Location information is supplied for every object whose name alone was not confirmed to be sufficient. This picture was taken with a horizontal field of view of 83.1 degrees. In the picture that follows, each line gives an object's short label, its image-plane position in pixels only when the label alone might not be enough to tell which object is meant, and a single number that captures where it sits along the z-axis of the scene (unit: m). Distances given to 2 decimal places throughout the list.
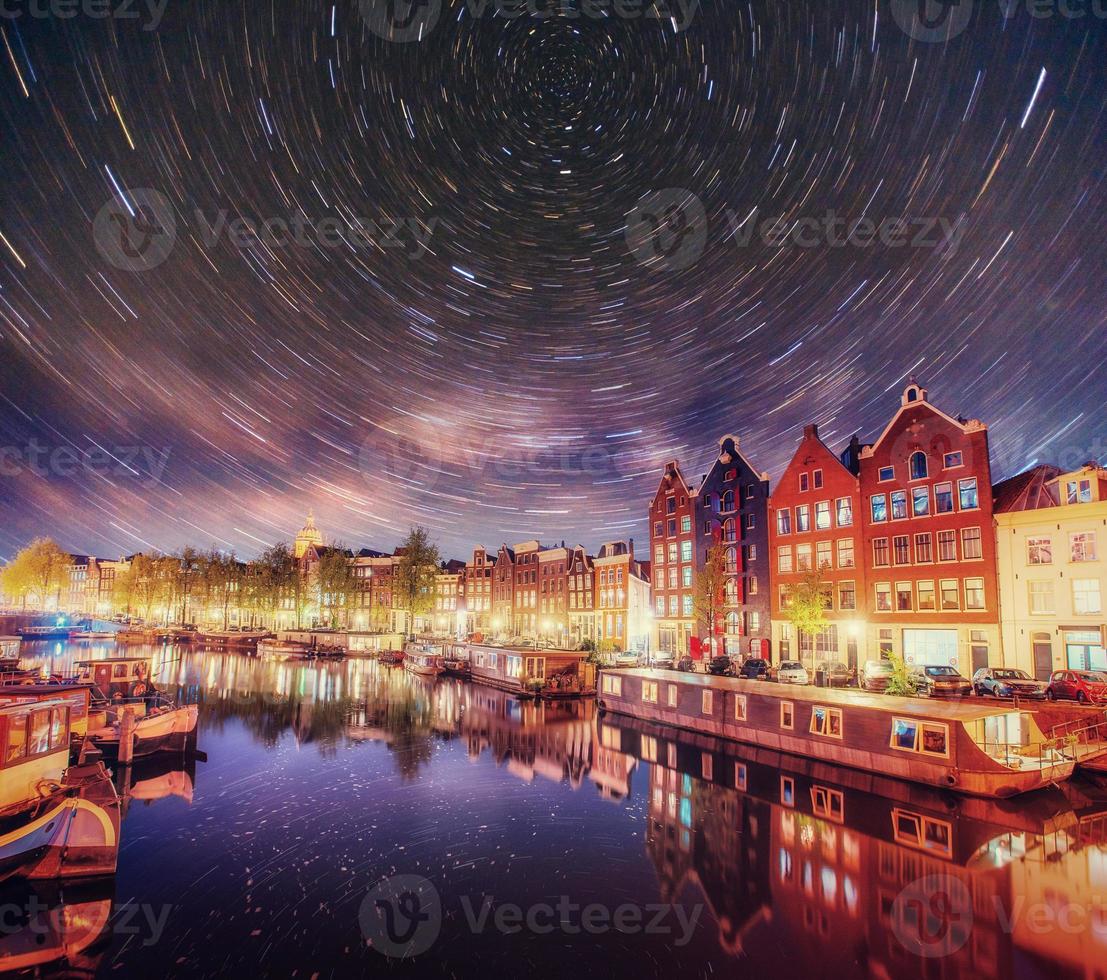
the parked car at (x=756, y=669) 55.92
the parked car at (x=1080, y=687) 35.25
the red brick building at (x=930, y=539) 47.91
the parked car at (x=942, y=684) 40.56
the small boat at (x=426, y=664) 78.76
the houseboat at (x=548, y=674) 63.22
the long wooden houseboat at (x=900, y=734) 29.08
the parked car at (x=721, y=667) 58.44
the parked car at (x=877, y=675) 45.47
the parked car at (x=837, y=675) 48.66
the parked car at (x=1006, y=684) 36.90
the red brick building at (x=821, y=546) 56.38
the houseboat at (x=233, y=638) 117.50
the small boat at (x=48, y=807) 20.64
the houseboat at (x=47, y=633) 127.50
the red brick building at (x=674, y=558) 74.31
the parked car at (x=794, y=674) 50.71
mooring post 34.14
